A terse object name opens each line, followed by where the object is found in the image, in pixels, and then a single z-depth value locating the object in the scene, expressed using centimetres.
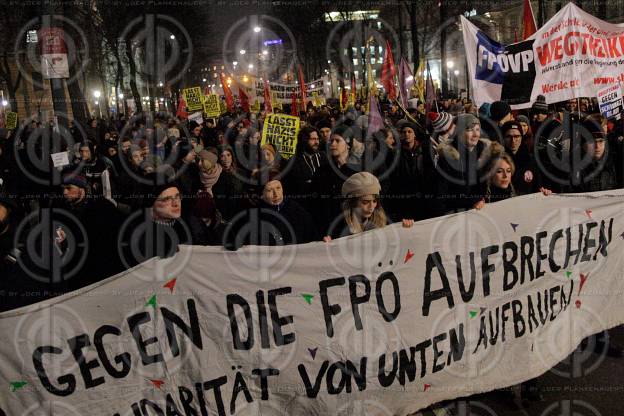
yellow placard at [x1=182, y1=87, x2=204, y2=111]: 1505
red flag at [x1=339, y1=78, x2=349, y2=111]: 1878
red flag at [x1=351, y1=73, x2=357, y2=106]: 1848
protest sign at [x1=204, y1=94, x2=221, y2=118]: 1455
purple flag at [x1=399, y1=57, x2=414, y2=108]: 1300
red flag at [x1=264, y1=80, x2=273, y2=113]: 1414
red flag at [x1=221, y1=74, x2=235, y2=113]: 1773
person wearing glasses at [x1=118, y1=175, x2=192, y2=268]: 403
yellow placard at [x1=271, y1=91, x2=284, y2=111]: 1484
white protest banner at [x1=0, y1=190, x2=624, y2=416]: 336
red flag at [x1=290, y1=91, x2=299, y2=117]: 1455
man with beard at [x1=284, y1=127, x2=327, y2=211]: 685
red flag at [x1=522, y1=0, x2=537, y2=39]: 792
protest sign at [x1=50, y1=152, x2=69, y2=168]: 805
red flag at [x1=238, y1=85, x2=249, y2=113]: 1470
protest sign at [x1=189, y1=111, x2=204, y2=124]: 1538
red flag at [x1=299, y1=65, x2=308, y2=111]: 1502
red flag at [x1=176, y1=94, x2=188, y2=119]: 1855
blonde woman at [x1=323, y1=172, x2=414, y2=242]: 437
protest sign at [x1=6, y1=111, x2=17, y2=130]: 1808
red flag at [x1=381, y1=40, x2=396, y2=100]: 1394
